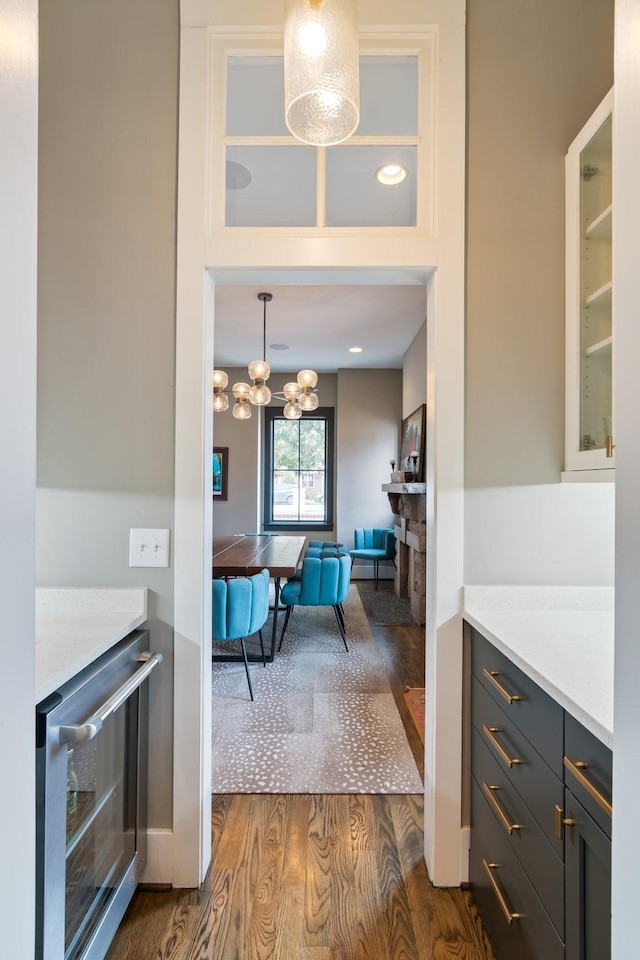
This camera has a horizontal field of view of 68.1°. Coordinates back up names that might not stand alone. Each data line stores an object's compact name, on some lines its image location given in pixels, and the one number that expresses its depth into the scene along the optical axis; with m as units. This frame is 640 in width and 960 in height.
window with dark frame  7.10
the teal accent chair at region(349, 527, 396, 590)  6.07
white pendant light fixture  0.99
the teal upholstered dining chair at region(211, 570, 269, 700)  2.74
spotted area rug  2.12
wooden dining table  3.08
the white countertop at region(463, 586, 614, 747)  0.90
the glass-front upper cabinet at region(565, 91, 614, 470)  1.40
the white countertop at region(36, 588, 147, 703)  1.05
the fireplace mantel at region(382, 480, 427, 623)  4.38
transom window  1.57
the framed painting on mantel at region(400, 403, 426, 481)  4.62
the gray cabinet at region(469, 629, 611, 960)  0.84
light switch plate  1.54
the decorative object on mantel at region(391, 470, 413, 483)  4.86
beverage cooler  0.94
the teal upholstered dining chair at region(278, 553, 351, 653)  3.65
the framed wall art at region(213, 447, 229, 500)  6.82
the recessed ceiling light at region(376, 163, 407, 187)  1.59
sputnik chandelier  4.09
